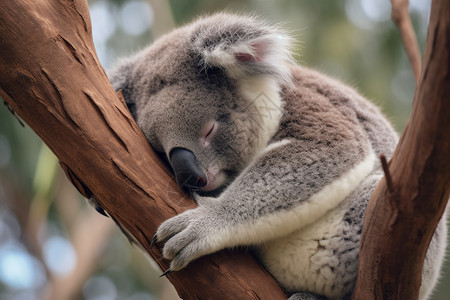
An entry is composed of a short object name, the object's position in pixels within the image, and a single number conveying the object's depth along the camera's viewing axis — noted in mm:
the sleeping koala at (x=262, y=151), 2487
